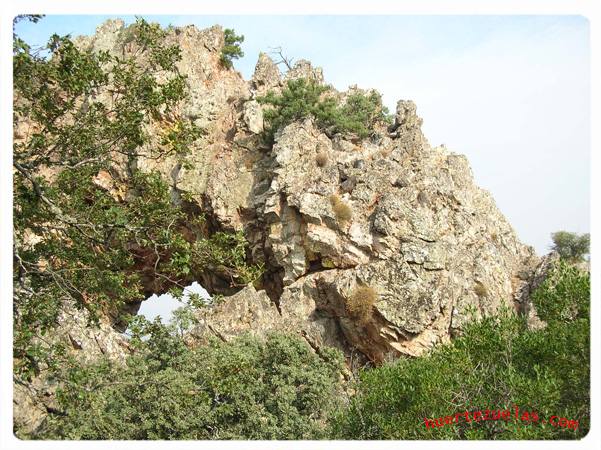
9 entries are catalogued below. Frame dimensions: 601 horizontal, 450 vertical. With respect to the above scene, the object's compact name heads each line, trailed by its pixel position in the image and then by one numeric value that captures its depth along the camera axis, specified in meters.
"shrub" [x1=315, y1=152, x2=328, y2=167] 29.52
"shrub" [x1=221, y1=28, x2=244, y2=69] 36.22
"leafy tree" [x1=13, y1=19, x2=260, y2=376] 10.80
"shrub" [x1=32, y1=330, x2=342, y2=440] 17.11
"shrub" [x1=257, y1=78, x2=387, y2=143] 31.23
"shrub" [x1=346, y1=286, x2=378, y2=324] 24.91
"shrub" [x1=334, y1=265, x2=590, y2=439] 11.71
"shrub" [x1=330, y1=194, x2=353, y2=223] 27.02
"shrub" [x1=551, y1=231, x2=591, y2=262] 34.53
